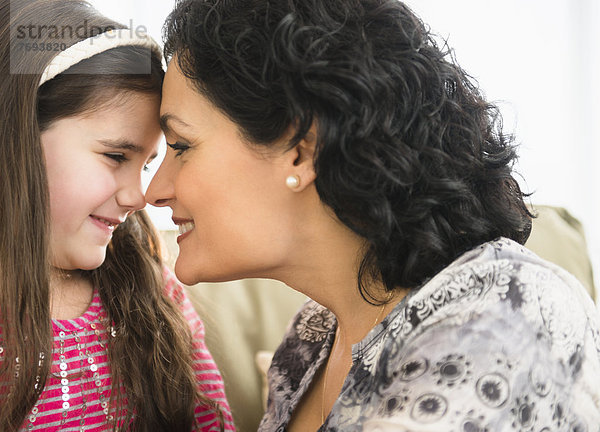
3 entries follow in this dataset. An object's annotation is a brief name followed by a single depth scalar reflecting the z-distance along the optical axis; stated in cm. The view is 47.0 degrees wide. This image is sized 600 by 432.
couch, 165
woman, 94
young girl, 121
